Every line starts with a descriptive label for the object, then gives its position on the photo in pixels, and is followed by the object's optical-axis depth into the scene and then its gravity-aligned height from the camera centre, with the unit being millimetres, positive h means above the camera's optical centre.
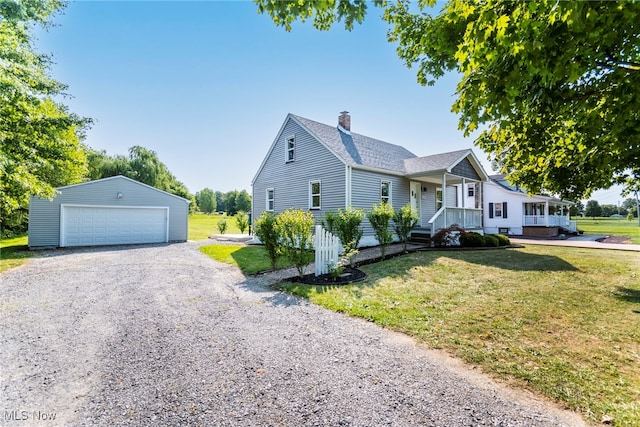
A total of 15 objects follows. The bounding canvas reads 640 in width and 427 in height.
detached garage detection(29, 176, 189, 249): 14516 +93
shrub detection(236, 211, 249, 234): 23289 -288
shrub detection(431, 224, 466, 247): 12852 -880
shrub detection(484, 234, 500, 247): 13105 -1089
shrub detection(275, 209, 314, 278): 7512 -492
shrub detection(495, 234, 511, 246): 13793 -1111
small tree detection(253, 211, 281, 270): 8047 -440
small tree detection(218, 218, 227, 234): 24202 -729
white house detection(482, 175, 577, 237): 23016 +428
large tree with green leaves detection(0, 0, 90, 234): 8695 +4257
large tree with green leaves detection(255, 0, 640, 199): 2742 +1757
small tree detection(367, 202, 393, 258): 9852 -150
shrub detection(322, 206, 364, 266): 8844 -294
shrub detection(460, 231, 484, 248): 12930 -1024
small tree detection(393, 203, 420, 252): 10547 -46
